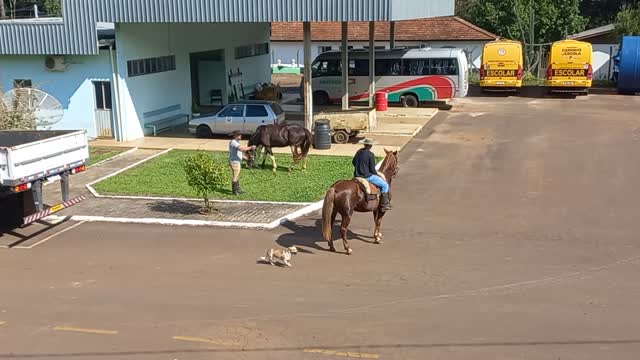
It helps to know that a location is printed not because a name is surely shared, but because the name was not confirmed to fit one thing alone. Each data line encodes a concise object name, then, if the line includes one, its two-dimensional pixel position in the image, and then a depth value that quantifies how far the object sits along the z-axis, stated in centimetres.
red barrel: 3048
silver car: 2353
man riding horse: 1273
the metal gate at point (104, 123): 2469
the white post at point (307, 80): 2284
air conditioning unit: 2438
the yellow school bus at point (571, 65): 3488
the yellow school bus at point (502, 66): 3569
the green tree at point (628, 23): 4081
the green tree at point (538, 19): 4691
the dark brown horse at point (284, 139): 1914
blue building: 2194
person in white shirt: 1634
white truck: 1230
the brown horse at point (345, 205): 1215
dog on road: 1175
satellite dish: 1966
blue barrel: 3541
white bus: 3105
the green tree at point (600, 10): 6247
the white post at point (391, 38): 3409
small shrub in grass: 1470
